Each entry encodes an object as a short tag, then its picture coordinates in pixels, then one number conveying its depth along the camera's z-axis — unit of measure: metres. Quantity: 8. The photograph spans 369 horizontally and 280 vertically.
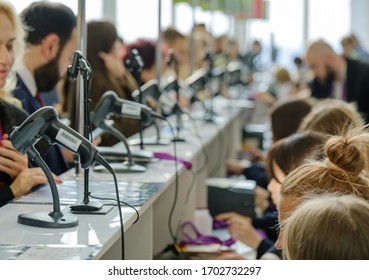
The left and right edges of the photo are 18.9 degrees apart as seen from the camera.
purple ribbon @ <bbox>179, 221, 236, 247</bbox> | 4.61
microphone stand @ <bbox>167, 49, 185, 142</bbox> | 5.46
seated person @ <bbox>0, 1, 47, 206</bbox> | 3.39
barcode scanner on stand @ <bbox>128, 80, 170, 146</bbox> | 4.75
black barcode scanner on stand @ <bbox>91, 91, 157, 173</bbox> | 3.87
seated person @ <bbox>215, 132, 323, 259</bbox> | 3.89
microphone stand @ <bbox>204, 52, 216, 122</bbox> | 7.30
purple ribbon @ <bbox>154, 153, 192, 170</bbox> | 4.46
